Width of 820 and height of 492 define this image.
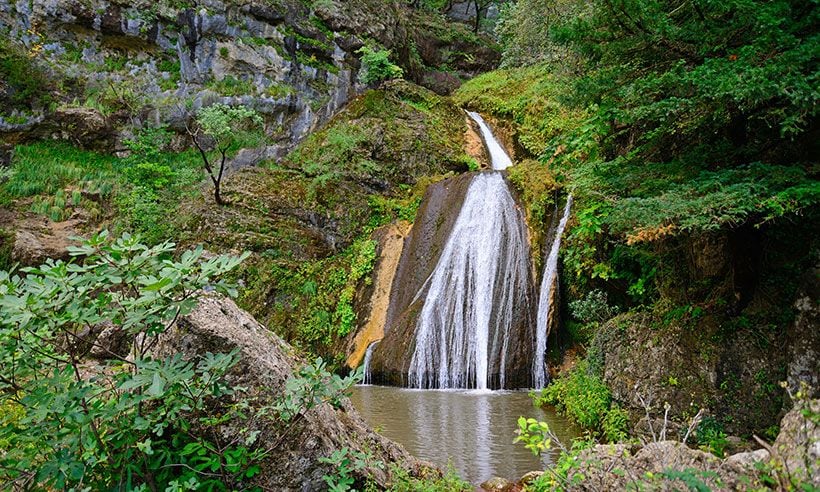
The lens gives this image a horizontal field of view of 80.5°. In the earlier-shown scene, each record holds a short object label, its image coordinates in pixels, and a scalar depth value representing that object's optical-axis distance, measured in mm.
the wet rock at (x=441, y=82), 23855
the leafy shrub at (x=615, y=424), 5881
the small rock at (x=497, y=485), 4197
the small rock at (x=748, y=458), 2395
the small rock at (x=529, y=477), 4182
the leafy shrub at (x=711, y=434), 4795
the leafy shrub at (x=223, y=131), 13180
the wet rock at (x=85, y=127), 16016
